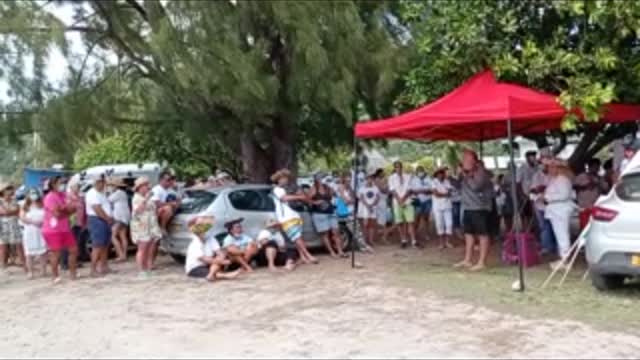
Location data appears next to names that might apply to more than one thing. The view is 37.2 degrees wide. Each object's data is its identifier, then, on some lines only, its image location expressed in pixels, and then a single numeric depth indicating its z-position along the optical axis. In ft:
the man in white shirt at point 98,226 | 46.80
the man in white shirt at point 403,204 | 57.52
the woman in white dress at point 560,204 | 42.06
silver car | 48.39
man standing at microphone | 43.16
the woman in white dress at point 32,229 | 48.49
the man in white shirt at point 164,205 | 49.24
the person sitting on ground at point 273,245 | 47.03
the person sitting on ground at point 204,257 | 44.01
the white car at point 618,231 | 32.14
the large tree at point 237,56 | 50.03
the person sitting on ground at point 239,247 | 45.85
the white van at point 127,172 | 67.10
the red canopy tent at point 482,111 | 38.73
